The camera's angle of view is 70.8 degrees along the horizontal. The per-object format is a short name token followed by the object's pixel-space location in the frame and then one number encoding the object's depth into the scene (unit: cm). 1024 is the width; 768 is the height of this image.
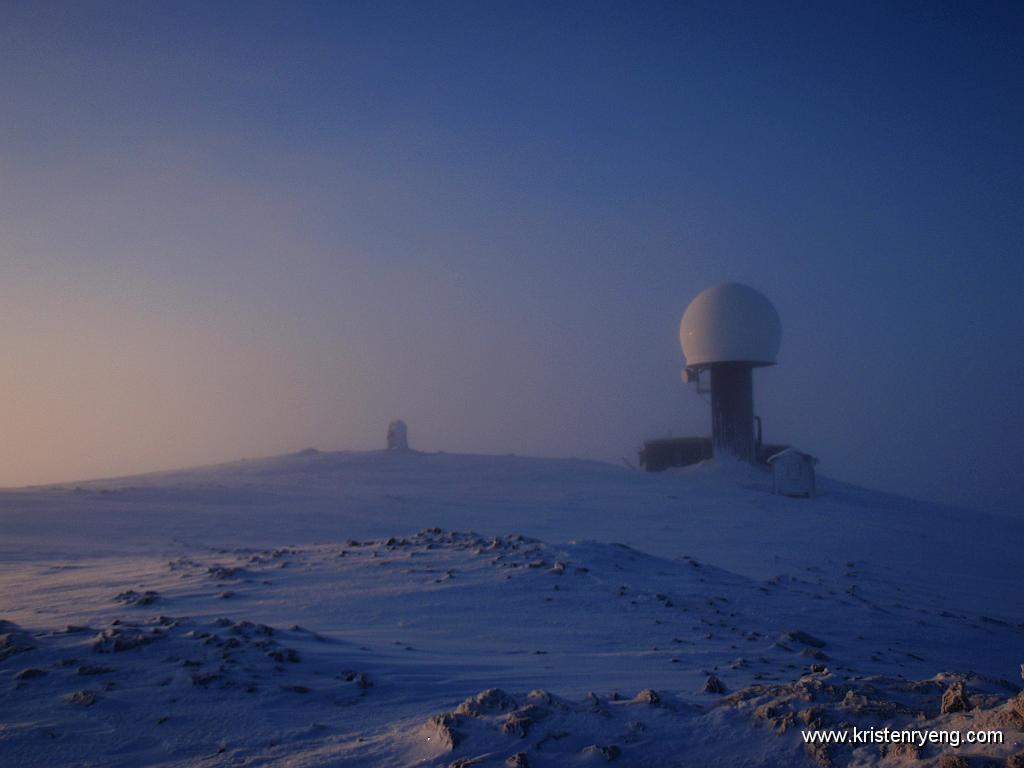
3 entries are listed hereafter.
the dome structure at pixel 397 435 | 4050
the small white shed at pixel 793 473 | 3072
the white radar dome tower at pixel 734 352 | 3519
